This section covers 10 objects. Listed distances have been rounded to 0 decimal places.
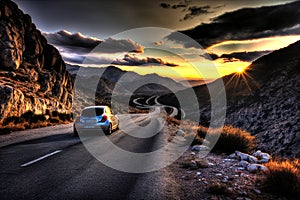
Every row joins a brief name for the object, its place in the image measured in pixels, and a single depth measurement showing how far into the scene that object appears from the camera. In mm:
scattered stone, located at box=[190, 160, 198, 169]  7025
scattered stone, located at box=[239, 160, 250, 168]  7133
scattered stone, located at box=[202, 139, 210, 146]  11346
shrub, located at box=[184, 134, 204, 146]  11781
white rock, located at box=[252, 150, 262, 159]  8867
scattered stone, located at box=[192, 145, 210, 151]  10150
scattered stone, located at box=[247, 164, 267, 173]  6574
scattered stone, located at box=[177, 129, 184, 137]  15336
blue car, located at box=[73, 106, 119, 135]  13336
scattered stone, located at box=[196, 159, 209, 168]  7117
